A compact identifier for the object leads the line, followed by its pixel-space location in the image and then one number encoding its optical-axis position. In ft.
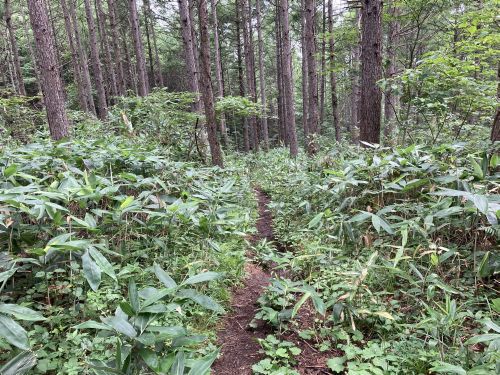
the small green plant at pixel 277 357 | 7.18
